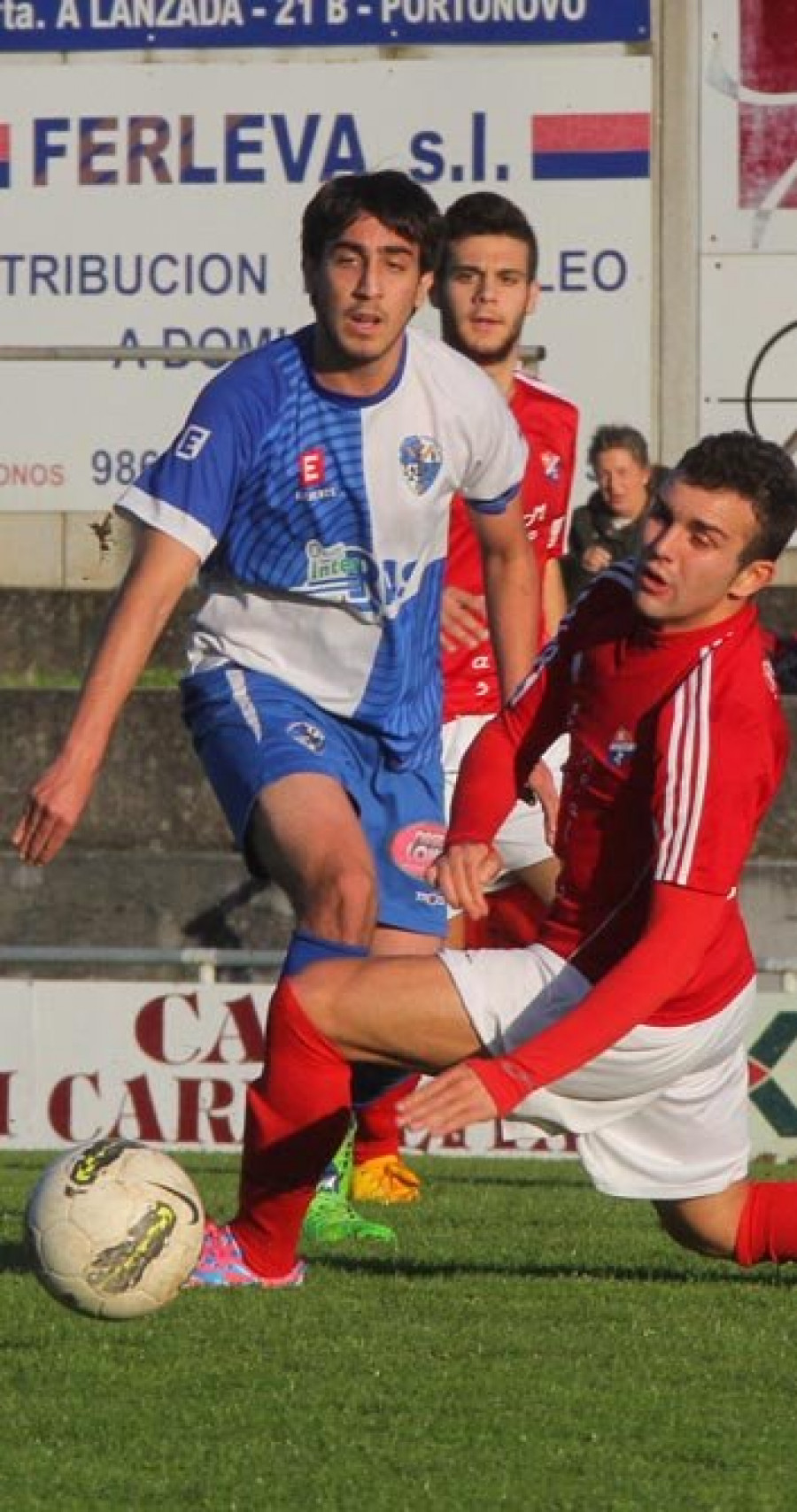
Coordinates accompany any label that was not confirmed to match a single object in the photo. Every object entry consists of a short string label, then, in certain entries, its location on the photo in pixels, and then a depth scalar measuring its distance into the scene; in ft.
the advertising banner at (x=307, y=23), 97.96
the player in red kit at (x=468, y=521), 55.57
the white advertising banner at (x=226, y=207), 97.50
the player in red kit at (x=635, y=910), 37.96
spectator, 81.41
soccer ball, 36.14
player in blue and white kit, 42.50
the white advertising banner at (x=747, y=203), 96.58
